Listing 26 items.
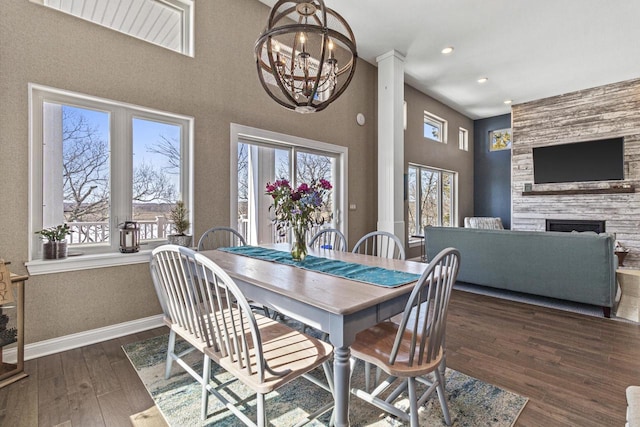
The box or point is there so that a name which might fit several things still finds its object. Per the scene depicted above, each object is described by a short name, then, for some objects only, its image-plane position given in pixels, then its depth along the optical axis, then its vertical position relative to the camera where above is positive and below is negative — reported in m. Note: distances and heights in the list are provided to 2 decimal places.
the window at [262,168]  3.63 +0.61
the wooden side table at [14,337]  2.02 -0.80
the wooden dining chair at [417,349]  1.37 -0.67
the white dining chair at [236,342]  1.27 -0.65
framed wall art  7.77 +1.89
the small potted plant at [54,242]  2.39 -0.20
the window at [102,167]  2.48 +0.43
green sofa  3.13 -0.53
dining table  1.29 -0.37
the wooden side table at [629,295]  3.14 -0.84
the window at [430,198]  6.47 +0.37
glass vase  2.04 -0.19
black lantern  2.79 -0.20
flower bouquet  1.98 +0.08
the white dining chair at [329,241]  2.95 -0.27
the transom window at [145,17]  2.71 +1.84
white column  4.84 +1.12
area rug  1.69 -1.10
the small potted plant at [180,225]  2.92 -0.09
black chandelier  1.67 +0.96
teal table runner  1.65 -0.33
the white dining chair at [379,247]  4.63 -0.50
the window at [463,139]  7.91 +1.92
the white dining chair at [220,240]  3.30 -0.27
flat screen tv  5.84 +1.03
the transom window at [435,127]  6.73 +1.94
